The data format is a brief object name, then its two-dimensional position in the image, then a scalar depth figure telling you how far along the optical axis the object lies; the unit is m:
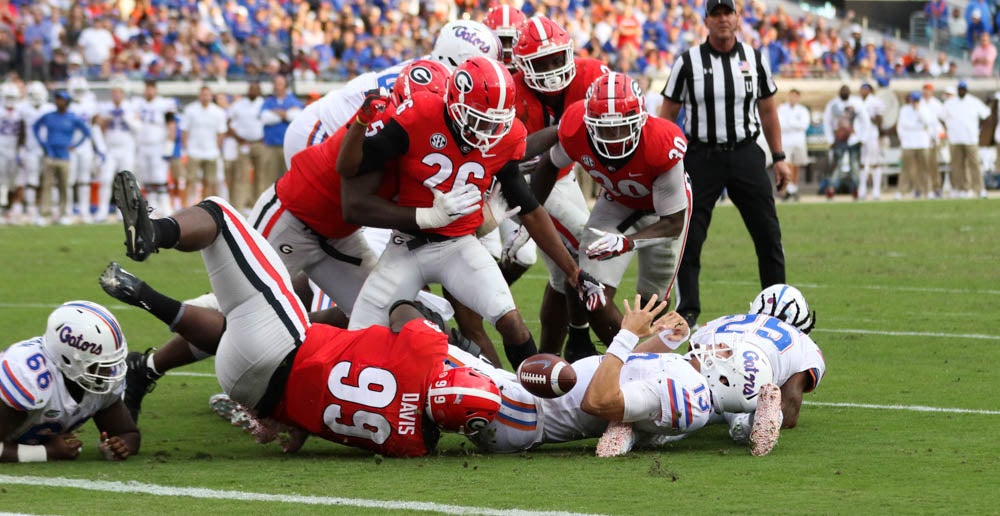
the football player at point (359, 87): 14.87
